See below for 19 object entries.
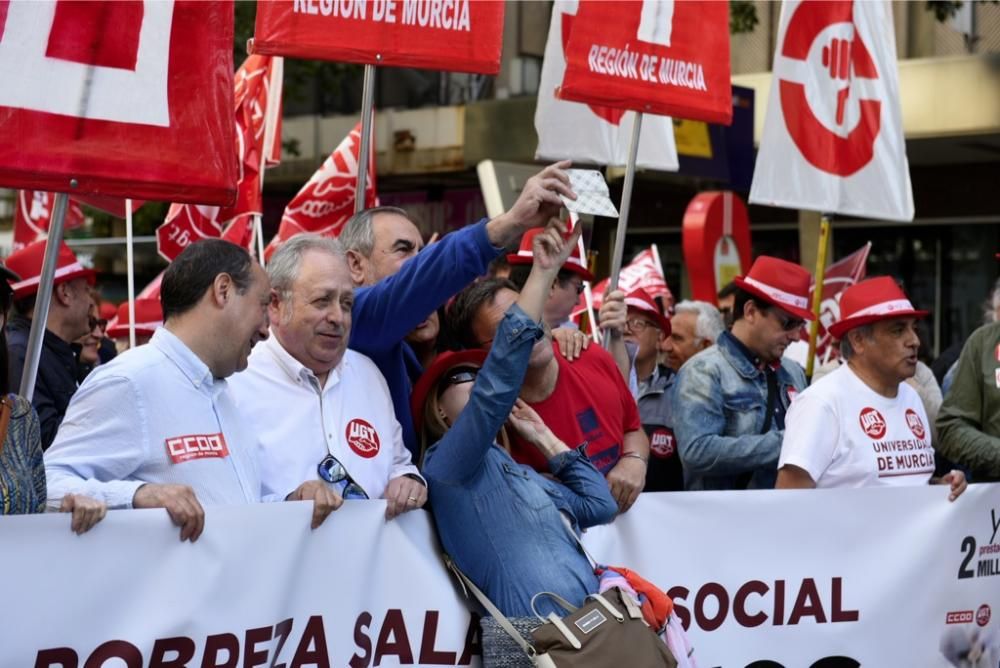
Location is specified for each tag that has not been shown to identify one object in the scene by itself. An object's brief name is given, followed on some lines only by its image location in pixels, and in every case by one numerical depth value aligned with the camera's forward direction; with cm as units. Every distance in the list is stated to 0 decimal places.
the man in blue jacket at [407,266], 417
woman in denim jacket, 403
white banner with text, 379
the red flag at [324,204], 915
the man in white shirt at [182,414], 379
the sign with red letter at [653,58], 600
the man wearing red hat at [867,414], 582
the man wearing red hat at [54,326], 593
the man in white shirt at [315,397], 430
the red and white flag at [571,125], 748
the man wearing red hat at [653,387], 728
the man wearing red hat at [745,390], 618
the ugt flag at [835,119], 735
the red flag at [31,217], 1187
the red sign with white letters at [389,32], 561
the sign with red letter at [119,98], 404
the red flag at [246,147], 924
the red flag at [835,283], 1035
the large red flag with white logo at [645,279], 927
